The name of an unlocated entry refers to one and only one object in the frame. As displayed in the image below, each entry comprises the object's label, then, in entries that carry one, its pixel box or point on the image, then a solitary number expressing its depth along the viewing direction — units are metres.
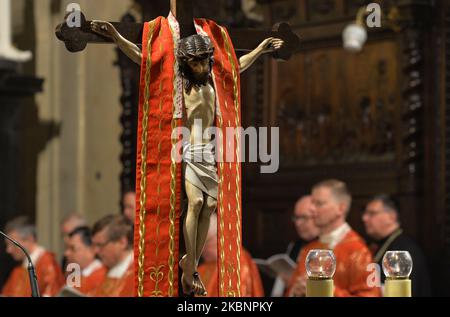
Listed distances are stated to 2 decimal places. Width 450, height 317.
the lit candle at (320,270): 9.24
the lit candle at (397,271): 9.42
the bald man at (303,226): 18.25
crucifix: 9.98
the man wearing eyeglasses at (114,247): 19.33
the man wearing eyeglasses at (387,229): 17.55
